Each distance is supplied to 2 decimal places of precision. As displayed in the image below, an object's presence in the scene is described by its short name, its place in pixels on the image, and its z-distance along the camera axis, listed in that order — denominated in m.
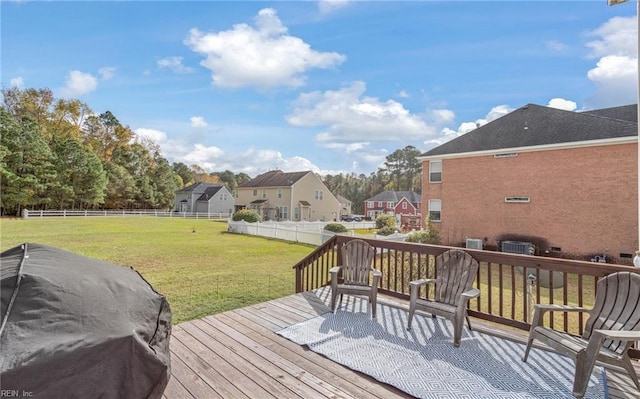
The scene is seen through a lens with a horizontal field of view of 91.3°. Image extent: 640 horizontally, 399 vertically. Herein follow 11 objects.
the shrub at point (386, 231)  15.31
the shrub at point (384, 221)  19.24
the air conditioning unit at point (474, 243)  13.48
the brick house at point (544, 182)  10.82
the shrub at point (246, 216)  19.05
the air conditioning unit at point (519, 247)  12.12
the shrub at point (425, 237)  13.88
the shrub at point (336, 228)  15.49
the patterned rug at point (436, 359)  2.44
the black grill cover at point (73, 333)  1.42
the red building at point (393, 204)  37.72
